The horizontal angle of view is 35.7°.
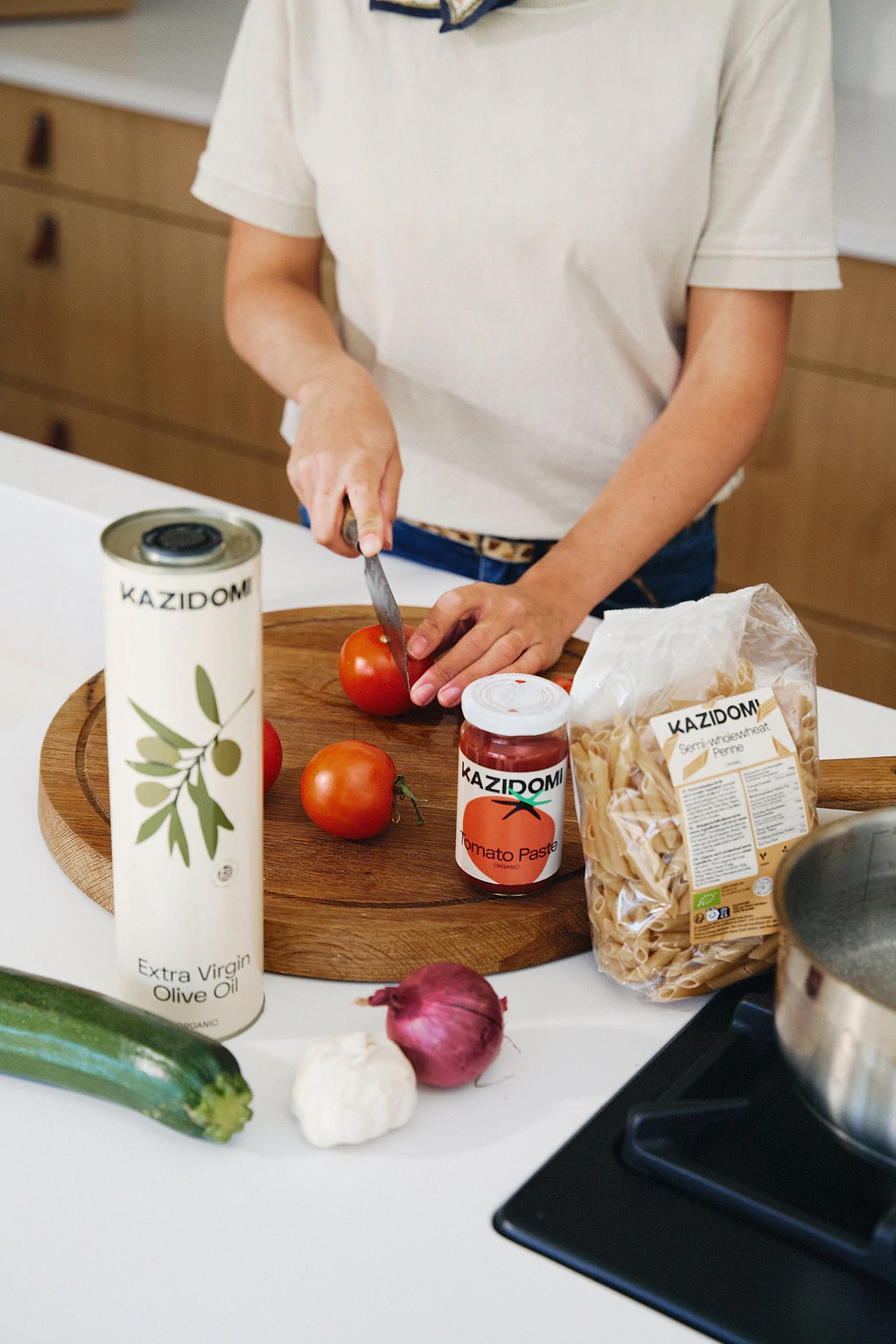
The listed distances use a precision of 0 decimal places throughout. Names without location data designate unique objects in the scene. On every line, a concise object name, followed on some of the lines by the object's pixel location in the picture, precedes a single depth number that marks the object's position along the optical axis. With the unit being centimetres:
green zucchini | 66
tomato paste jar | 79
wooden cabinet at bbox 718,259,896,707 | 223
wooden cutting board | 82
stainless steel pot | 61
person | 119
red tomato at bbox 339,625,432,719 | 104
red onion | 71
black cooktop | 60
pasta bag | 76
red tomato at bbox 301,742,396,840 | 89
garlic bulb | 68
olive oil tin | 62
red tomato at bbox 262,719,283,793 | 93
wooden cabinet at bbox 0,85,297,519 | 284
